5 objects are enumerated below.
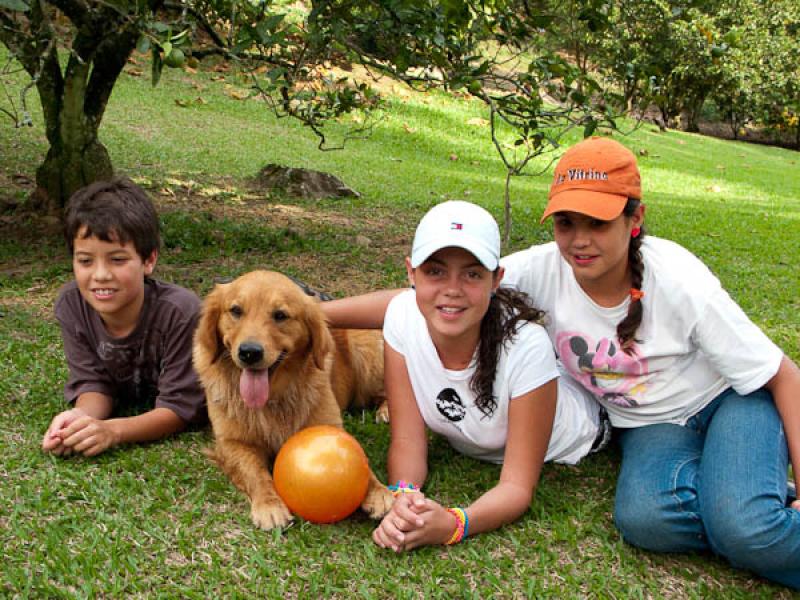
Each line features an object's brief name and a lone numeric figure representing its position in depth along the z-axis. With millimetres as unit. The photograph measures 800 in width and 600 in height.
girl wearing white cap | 3123
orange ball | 3158
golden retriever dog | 3494
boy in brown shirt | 3863
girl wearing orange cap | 3129
